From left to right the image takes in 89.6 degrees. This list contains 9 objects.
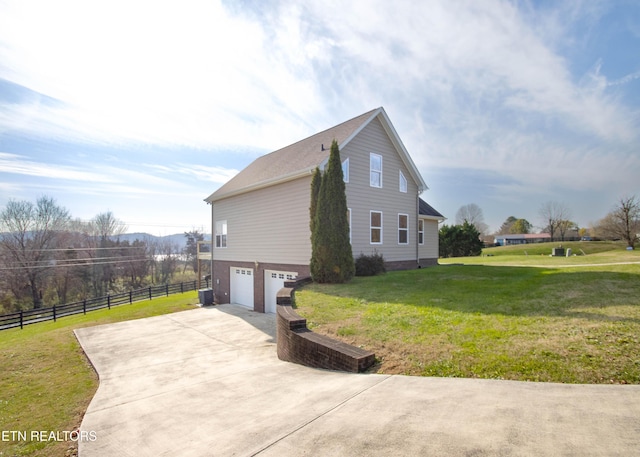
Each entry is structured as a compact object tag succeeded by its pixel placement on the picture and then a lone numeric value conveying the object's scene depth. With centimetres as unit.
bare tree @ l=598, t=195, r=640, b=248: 3847
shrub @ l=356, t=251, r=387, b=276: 1389
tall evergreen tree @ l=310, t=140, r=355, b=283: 1223
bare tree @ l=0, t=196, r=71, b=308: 3366
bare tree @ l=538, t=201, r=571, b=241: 6086
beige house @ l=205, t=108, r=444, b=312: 1463
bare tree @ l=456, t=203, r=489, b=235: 7122
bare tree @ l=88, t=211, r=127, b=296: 3953
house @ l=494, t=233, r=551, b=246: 8081
